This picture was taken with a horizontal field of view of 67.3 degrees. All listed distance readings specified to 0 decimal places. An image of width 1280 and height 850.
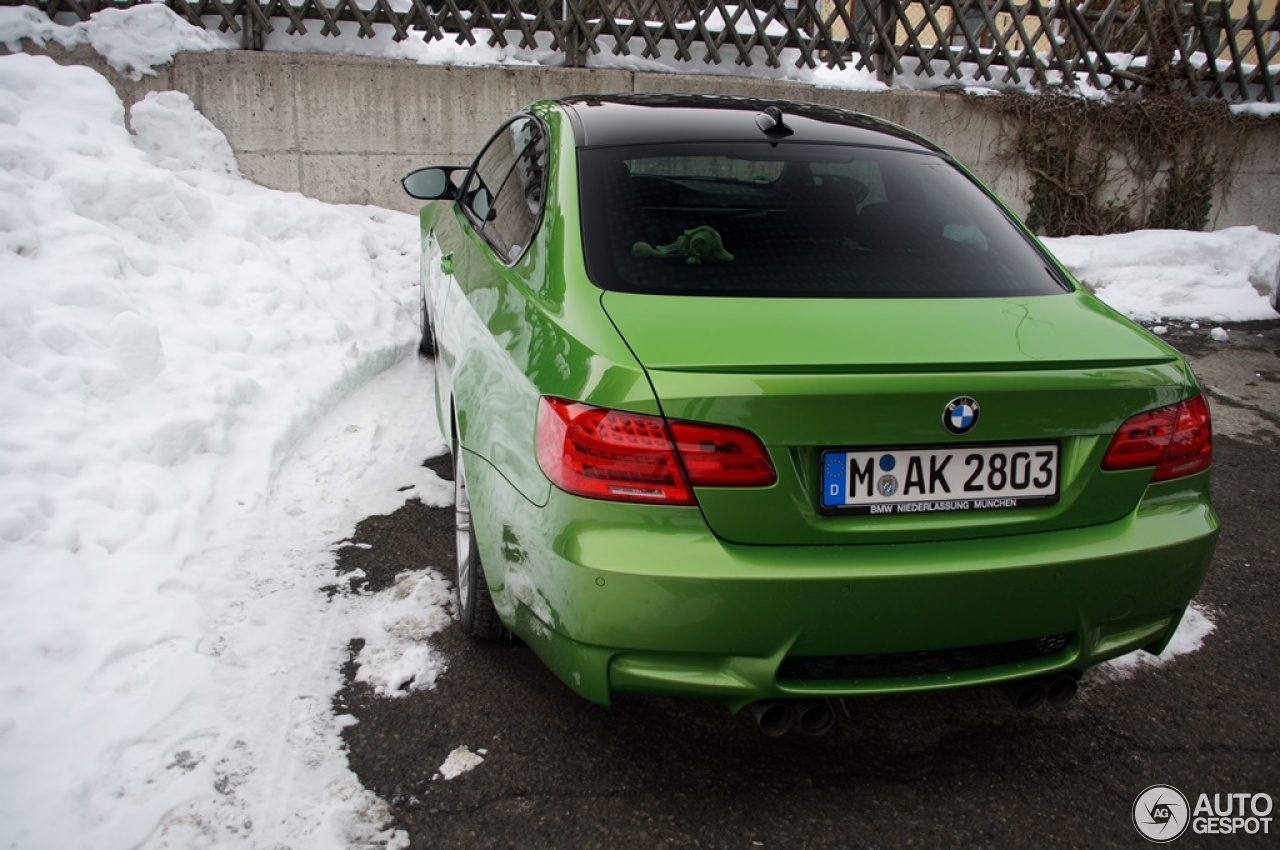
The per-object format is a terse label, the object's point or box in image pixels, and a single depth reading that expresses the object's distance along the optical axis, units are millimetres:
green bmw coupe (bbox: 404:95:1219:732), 1852
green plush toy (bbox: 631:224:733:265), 2309
